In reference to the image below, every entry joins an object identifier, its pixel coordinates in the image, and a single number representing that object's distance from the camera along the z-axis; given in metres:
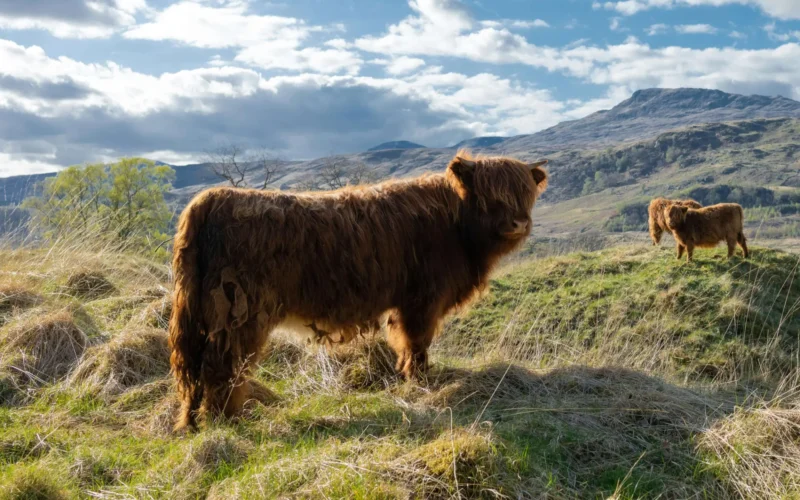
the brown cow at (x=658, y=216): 9.68
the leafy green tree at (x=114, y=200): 9.23
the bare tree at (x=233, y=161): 23.52
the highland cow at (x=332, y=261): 3.97
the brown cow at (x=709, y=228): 8.53
